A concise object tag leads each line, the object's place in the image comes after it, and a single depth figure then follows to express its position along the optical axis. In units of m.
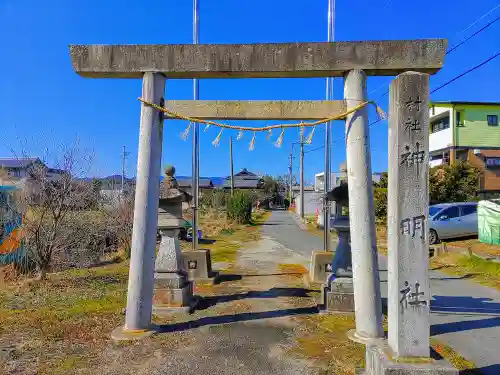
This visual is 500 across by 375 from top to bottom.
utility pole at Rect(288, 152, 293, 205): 50.62
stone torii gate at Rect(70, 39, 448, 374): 4.63
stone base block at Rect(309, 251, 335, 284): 8.04
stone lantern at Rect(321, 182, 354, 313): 5.68
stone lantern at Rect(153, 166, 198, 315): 5.80
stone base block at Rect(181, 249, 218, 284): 8.39
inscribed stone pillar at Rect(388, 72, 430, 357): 3.29
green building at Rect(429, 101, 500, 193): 25.45
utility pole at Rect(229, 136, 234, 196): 33.64
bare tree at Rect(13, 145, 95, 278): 7.88
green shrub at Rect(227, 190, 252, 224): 27.06
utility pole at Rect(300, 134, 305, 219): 32.28
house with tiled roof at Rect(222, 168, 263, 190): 65.62
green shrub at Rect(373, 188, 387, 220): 21.81
